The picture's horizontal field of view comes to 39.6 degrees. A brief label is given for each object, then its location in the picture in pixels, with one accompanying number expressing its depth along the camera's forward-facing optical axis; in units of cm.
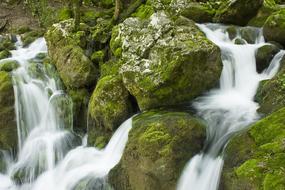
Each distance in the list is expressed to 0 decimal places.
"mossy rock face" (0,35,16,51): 1373
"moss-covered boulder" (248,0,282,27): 1163
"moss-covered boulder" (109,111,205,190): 672
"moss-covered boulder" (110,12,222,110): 823
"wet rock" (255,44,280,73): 955
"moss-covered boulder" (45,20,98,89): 1034
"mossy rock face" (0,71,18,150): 1020
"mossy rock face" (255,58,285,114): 752
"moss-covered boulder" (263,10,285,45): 976
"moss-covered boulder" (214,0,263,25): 1178
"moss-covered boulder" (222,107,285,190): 523
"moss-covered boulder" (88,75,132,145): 885
